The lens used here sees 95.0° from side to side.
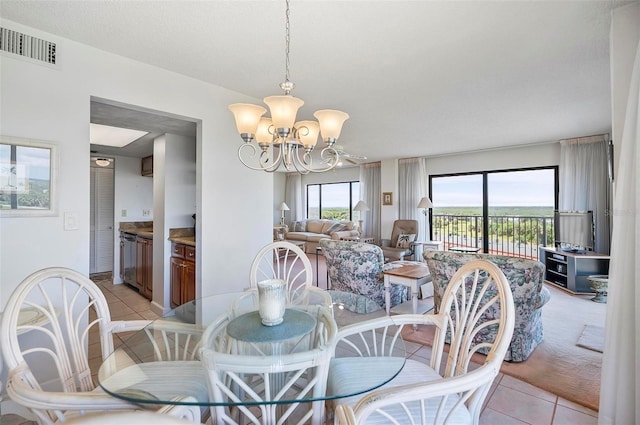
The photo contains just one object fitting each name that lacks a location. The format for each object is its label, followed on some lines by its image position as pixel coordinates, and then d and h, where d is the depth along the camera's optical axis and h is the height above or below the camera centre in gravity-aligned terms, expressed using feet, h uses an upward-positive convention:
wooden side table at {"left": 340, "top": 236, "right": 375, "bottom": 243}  21.72 -2.00
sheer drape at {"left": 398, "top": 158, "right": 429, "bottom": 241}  22.57 +1.89
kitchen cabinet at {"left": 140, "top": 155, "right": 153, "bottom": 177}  15.52 +2.48
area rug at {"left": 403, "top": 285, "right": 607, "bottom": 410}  6.64 -3.97
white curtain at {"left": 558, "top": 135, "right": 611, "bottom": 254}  15.48 +1.76
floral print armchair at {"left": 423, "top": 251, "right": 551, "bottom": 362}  7.29 -1.91
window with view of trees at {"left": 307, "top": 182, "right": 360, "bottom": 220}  28.60 +1.29
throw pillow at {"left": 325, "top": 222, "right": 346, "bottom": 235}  26.04 -1.40
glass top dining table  3.47 -2.05
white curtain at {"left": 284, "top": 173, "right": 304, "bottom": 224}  31.65 +1.64
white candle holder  4.44 -1.37
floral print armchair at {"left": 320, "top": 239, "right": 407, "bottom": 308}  10.50 -1.99
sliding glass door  18.70 +0.27
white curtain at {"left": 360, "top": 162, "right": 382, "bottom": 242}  25.18 +1.52
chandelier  5.20 +1.72
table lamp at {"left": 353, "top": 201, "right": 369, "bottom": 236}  23.16 +0.42
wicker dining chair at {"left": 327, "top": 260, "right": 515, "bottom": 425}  2.77 -1.88
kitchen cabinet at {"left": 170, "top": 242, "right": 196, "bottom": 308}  10.09 -2.22
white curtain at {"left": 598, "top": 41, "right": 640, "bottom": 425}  4.74 -1.32
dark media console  13.94 -2.66
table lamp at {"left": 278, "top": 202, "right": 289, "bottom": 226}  30.30 +0.32
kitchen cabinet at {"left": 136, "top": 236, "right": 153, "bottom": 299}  12.75 -2.46
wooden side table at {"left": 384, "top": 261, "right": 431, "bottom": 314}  9.99 -2.28
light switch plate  6.59 -0.20
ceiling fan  12.98 +2.90
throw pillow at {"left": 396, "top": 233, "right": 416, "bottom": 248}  19.86 -1.88
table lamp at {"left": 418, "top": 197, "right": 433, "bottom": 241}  20.80 +0.68
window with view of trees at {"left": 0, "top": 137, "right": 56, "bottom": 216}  5.93 +0.70
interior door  16.63 -0.44
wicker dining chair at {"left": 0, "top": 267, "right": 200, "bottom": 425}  2.95 -1.90
